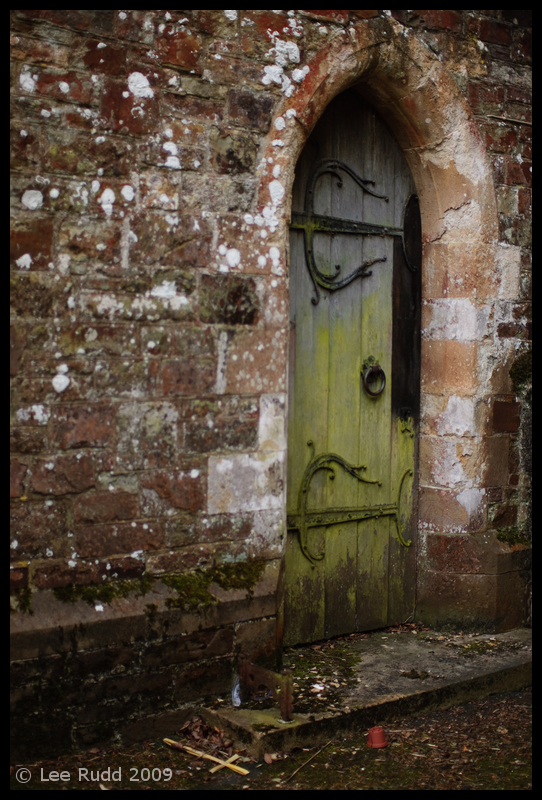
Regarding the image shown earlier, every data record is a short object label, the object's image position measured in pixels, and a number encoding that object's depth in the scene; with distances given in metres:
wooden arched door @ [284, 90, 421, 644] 4.05
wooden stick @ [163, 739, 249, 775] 2.98
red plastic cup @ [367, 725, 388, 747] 3.19
